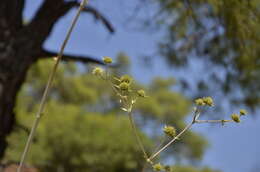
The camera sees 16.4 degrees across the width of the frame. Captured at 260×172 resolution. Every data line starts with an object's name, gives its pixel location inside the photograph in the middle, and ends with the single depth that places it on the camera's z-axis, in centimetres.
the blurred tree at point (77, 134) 1709
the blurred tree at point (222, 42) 286
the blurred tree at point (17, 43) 358
